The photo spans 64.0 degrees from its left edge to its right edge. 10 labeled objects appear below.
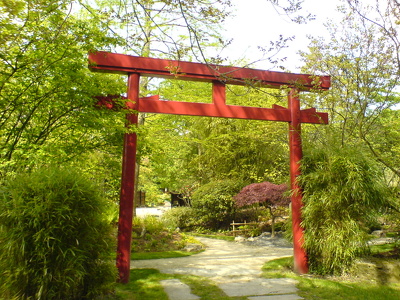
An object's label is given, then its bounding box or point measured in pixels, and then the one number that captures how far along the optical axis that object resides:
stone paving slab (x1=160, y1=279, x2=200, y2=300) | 3.90
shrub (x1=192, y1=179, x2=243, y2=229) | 12.13
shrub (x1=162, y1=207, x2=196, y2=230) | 12.79
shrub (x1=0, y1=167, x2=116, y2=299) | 2.84
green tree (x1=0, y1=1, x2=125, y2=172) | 3.52
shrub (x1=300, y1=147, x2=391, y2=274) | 4.96
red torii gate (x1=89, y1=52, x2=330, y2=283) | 4.52
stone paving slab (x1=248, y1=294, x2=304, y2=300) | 3.88
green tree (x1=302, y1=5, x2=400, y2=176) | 5.53
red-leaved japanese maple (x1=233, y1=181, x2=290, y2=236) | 10.17
